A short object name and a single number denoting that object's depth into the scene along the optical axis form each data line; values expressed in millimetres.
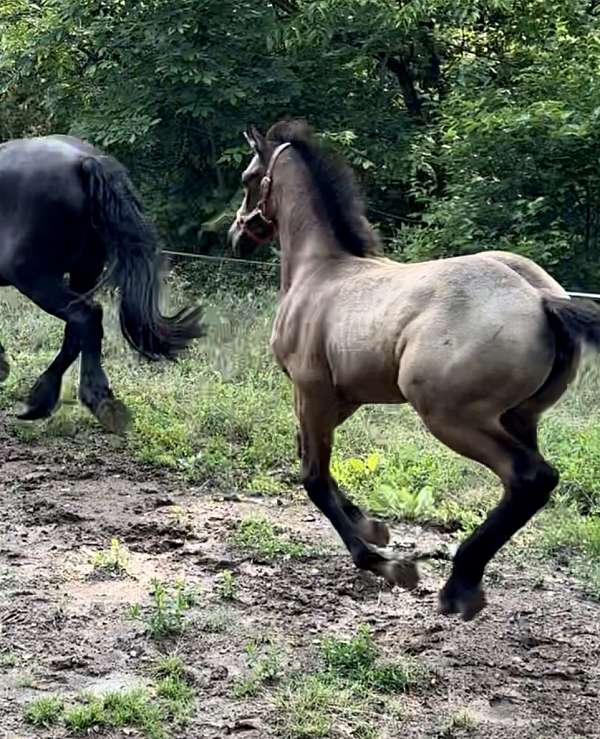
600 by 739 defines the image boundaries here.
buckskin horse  6461
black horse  12187
